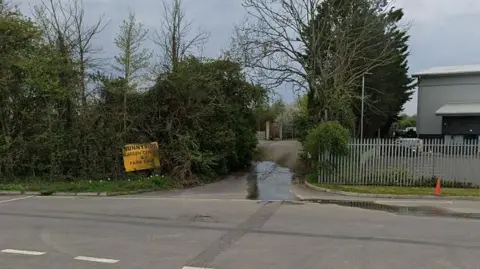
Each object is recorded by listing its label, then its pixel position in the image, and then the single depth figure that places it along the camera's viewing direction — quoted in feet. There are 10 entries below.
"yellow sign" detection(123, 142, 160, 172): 61.82
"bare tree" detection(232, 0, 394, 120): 77.30
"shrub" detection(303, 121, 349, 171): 59.67
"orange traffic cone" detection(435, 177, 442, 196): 50.76
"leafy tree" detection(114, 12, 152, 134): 64.23
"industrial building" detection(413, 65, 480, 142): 127.24
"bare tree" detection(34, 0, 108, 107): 64.49
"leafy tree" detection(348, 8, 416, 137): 121.90
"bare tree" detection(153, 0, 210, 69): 71.97
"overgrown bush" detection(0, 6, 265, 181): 61.21
